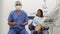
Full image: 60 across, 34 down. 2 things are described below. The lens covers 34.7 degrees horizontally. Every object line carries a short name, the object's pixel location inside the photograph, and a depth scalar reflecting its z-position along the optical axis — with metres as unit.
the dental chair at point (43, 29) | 2.11
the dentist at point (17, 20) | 2.07
